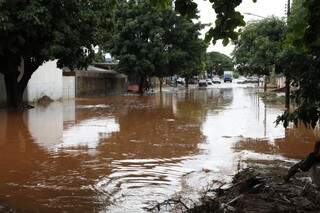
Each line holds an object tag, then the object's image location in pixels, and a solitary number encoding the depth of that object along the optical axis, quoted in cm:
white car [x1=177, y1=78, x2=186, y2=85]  9455
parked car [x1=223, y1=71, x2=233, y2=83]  12532
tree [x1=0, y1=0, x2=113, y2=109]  2427
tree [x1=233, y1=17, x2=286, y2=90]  3991
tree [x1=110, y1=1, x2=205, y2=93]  4984
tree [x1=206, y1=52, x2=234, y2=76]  14950
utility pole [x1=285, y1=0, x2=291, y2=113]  2385
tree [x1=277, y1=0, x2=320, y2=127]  581
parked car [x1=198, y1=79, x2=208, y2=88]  8929
